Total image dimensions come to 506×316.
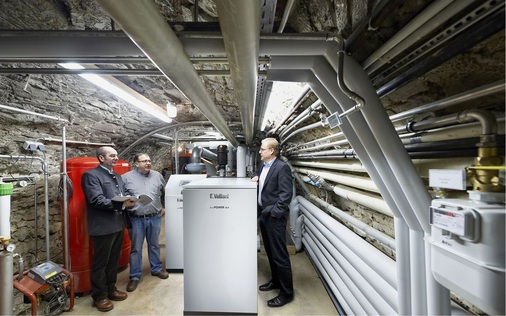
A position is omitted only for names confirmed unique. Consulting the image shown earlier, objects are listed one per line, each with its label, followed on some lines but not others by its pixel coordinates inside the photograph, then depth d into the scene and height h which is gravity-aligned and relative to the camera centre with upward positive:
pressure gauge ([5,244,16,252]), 1.38 -0.56
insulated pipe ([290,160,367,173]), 1.33 -0.06
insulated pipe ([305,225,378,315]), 1.21 -0.83
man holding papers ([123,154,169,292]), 2.04 -0.57
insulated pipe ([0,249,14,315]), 1.36 -0.78
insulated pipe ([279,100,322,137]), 1.37 +0.32
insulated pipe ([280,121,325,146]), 1.54 +0.25
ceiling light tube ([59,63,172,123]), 1.43 +0.54
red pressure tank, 1.94 -0.64
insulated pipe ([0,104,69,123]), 1.51 +0.38
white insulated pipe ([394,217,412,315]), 0.81 -0.42
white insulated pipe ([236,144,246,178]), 2.87 +0.00
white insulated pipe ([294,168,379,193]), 1.17 -0.15
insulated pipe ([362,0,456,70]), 0.52 +0.35
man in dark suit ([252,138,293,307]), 1.68 -0.50
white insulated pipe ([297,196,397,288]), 0.98 -0.52
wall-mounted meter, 0.44 -0.21
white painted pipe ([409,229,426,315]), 0.73 -0.41
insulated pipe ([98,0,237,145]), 0.40 +0.28
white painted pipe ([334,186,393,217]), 1.07 -0.24
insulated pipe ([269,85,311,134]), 1.30 +0.40
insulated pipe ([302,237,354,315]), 1.48 -1.02
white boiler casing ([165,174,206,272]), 2.24 -0.76
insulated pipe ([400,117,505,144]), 0.57 +0.07
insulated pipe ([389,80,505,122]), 0.48 +0.15
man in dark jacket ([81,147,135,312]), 1.71 -0.53
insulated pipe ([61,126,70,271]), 1.88 -0.48
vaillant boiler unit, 1.45 -0.59
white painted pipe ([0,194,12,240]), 1.44 -0.38
